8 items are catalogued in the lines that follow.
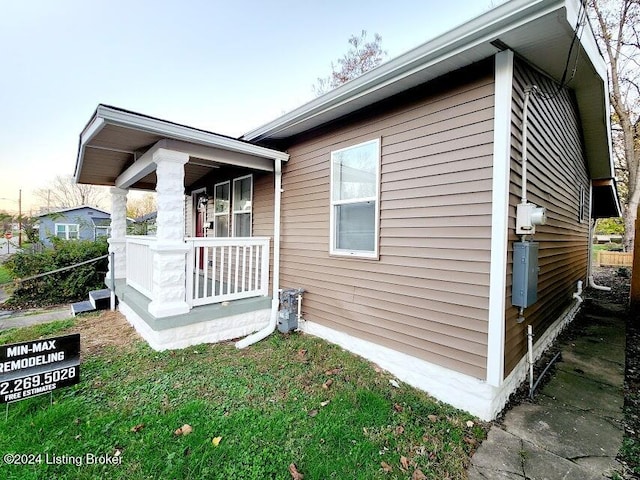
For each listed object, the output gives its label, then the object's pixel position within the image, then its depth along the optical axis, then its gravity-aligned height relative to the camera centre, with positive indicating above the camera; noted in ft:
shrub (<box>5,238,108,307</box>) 22.84 -3.70
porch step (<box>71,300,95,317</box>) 18.30 -5.03
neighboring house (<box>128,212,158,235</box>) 36.44 +0.54
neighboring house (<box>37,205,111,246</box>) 67.91 +2.13
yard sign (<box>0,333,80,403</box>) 7.50 -3.80
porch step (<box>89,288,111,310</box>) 19.39 -4.70
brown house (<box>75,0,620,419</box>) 8.32 +1.31
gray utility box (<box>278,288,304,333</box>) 14.20 -3.77
